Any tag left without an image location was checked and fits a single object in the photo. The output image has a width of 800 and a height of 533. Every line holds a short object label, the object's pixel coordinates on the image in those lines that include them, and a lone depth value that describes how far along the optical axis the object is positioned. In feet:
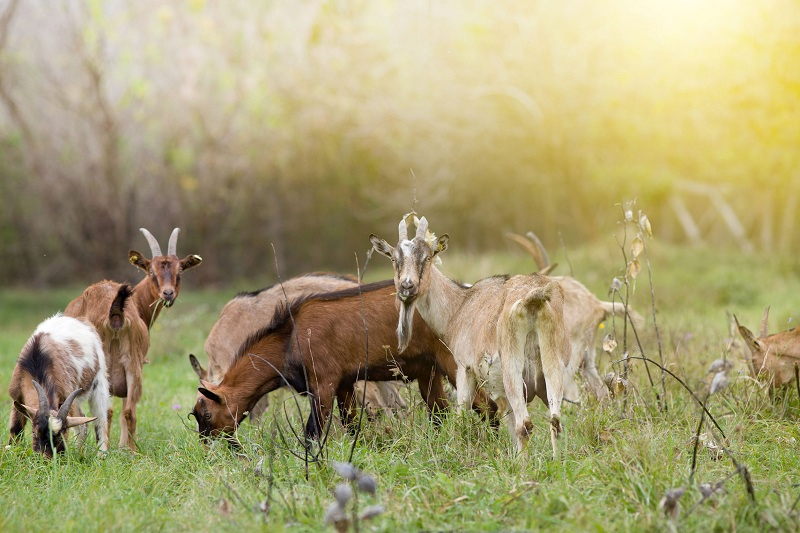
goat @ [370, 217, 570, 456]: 34.76
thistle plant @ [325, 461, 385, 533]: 22.33
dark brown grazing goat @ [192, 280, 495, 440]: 40.50
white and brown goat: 37.42
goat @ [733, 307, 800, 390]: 42.06
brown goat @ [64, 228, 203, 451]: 45.34
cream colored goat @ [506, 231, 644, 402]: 47.14
